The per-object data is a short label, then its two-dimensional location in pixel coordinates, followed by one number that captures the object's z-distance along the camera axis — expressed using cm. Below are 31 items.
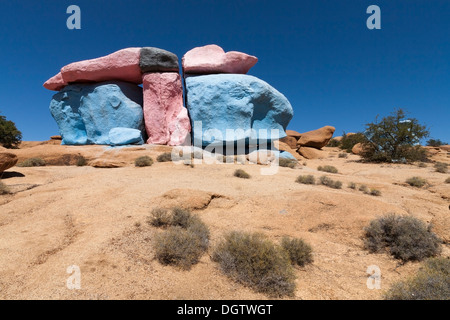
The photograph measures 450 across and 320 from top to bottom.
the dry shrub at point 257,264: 237
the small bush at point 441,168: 1062
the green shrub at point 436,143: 2933
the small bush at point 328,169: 1111
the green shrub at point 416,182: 756
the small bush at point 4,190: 498
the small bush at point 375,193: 613
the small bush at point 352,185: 685
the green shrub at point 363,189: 652
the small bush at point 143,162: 886
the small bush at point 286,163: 1130
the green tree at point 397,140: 1516
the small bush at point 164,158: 977
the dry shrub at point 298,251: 303
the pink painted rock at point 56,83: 1492
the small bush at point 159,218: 363
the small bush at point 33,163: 952
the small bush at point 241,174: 753
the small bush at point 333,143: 2935
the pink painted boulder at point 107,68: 1349
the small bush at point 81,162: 979
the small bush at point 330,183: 689
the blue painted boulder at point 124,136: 1245
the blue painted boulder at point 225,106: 1324
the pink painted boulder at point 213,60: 1432
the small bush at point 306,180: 711
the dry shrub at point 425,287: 210
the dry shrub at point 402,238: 316
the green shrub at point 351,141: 1694
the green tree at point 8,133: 2202
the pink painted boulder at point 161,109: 1386
